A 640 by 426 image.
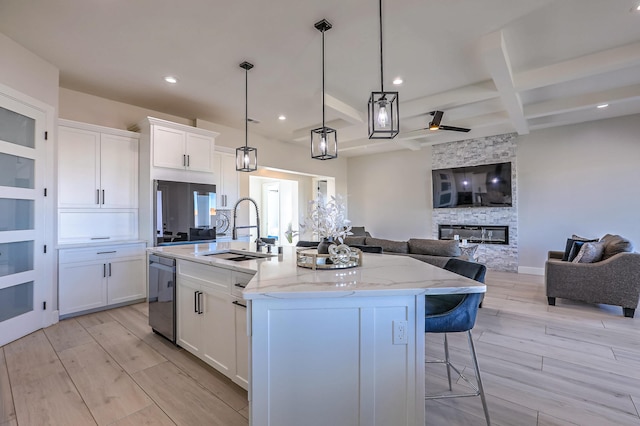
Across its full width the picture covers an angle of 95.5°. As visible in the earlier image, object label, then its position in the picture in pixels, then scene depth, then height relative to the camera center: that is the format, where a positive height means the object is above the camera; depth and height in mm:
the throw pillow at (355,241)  4020 -362
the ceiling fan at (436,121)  4520 +1478
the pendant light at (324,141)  2605 +681
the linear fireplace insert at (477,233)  6246 -422
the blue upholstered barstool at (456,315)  1587 -570
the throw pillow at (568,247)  4313 -493
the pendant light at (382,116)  2019 +691
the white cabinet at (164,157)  3986 +846
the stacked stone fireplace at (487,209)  6133 +110
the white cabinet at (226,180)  4949 +613
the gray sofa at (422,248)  3537 -429
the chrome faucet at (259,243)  2849 -281
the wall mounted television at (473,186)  6211 +637
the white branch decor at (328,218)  1865 -19
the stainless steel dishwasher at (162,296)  2646 -765
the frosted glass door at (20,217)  2795 -6
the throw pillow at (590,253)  3766 -509
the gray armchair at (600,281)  3410 -836
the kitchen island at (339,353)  1351 -652
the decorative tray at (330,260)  1794 -285
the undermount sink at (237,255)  2435 -360
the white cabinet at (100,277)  3414 -767
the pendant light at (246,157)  3395 +691
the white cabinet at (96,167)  3609 +646
